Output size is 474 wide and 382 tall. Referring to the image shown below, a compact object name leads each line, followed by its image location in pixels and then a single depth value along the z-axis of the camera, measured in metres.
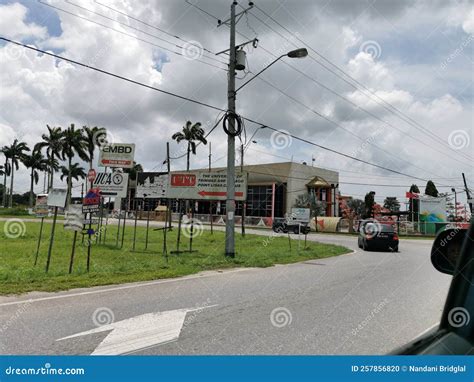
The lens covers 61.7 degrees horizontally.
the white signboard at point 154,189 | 19.06
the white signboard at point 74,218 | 9.94
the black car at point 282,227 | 41.00
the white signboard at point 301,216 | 21.44
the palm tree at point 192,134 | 46.69
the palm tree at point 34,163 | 76.04
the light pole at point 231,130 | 14.87
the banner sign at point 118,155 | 17.81
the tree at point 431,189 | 61.37
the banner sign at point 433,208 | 43.25
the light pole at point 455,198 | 44.52
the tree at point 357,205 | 70.44
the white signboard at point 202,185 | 16.97
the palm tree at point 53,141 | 56.76
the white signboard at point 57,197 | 10.34
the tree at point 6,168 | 77.79
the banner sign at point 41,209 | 12.79
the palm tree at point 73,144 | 54.89
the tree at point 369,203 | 71.76
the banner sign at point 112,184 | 16.78
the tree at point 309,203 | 54.49
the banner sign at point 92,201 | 11.34
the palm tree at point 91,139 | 52.78
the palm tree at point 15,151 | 76.25
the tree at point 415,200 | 52.22
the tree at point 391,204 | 77.56
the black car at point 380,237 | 21.34
